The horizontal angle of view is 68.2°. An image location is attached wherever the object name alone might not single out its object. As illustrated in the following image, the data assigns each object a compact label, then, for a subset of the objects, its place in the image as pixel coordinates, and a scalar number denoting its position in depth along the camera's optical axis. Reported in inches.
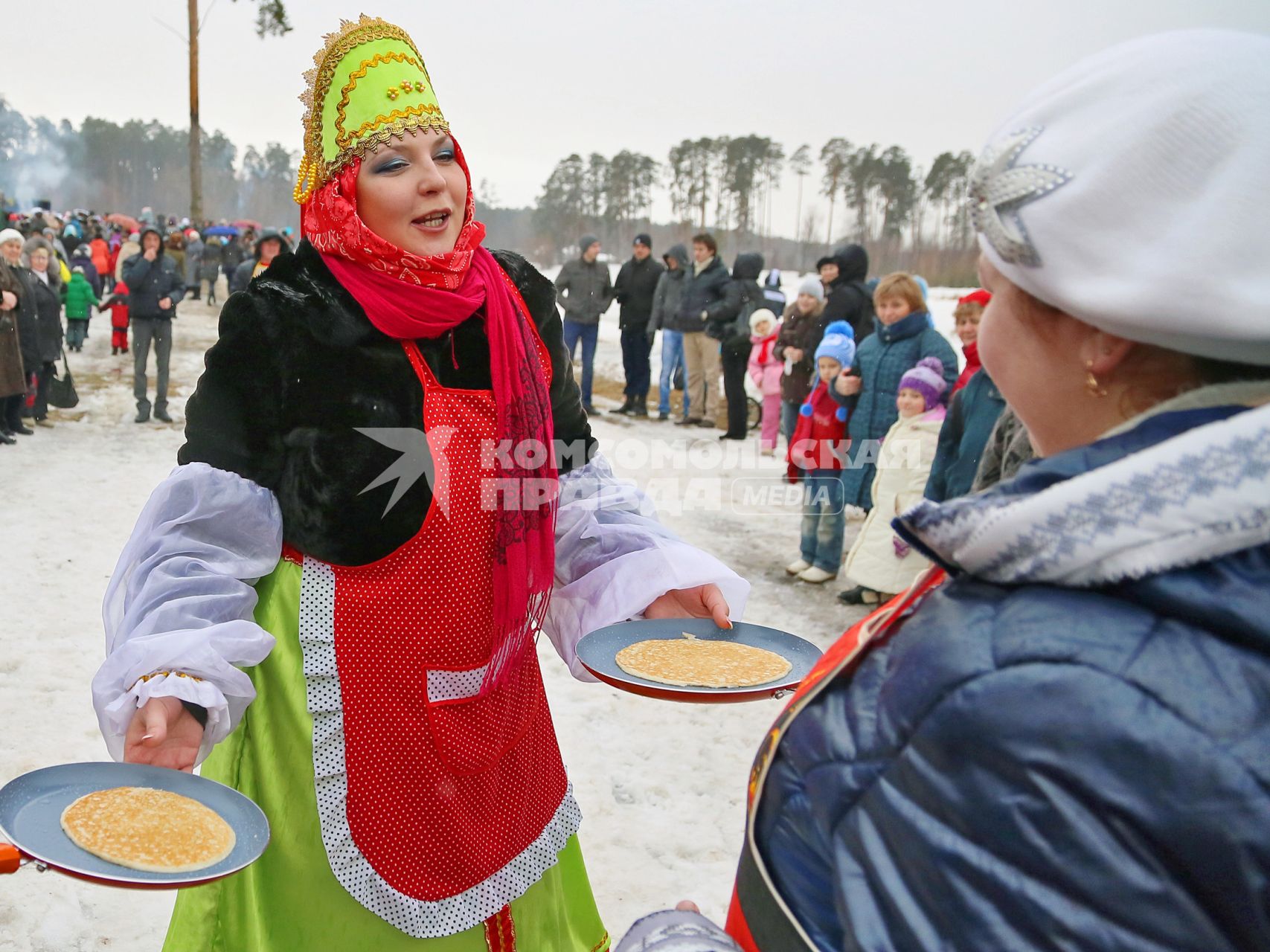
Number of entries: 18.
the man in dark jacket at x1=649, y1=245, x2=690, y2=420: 437.1
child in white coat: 199.5
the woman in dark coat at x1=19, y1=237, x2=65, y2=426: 358.6
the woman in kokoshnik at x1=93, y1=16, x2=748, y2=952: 65.9
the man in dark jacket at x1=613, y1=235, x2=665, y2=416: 461.1
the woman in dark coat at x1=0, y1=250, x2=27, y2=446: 318.7
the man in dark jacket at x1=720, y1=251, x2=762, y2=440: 399.4
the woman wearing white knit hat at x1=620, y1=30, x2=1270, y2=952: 25.0
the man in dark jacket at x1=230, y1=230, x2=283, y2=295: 383.6
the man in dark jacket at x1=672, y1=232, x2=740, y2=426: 405.7
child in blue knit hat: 240.7
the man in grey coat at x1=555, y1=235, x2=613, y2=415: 450.3
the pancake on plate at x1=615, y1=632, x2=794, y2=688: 62.4
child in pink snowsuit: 376.2
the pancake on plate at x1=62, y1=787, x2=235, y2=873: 47.1
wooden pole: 780.0
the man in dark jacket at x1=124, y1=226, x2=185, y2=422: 373.1
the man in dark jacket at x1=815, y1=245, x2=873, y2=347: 308.8
